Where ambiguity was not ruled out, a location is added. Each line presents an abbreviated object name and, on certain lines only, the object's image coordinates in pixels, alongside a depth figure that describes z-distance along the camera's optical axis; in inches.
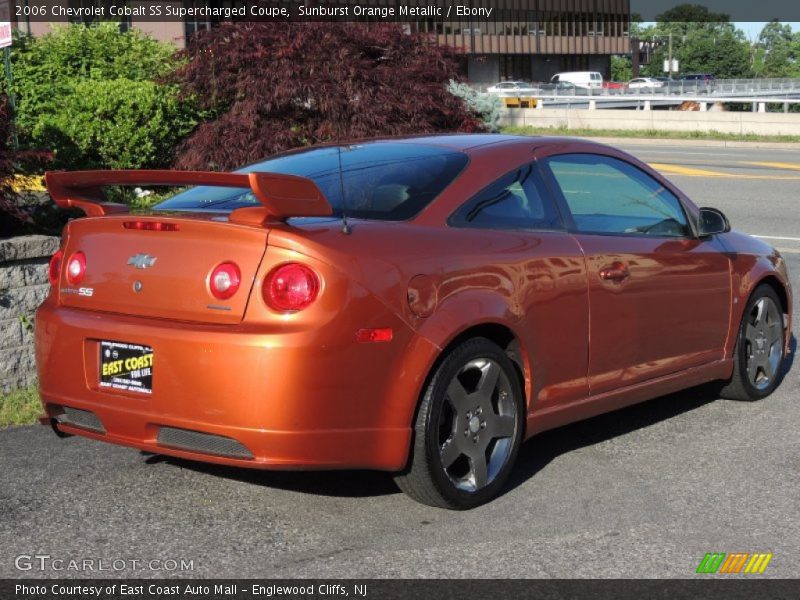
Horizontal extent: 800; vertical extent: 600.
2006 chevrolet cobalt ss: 179.0
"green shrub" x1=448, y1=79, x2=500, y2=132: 706.1
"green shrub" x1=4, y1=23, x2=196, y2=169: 411.2
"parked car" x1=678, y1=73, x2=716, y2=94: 2576.3
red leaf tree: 431.2
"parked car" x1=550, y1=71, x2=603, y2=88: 3550.7
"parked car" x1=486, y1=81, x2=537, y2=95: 3033.2
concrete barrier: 1449.3
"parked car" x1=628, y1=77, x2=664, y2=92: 3354.3
